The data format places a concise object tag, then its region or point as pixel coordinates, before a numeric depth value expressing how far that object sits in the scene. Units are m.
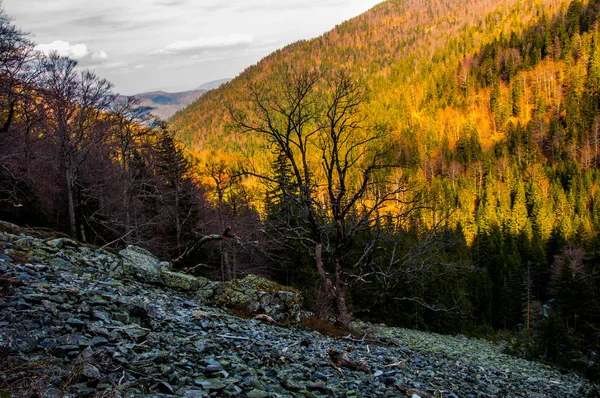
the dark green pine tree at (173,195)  28.73
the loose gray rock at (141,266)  10.99
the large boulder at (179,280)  11.44
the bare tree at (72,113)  21.95
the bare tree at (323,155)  12.65
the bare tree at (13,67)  14.21
